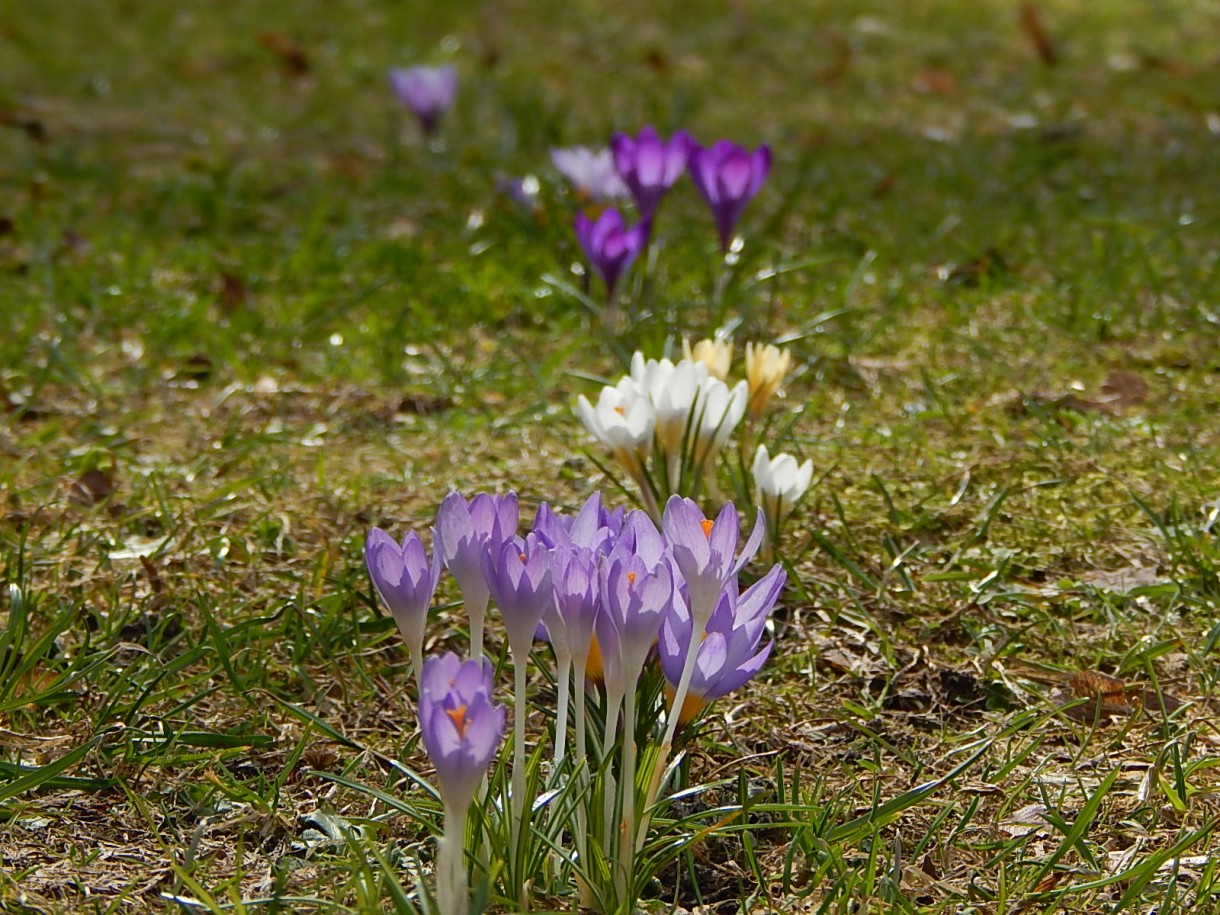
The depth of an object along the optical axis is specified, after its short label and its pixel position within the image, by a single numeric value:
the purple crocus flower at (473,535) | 2.68
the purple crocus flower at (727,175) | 5.45
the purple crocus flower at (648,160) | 5.62
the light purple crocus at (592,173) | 6.51
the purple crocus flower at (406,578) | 2.67
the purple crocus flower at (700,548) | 2.59
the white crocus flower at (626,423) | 3.73
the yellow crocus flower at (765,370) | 4.27
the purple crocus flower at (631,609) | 2.52
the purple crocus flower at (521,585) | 2.54
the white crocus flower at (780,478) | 3.92
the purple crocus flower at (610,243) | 5.47
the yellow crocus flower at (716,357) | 4.25
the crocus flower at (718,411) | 3.81
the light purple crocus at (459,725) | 2.27
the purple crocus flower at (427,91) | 8.30
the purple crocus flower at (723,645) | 2.78
